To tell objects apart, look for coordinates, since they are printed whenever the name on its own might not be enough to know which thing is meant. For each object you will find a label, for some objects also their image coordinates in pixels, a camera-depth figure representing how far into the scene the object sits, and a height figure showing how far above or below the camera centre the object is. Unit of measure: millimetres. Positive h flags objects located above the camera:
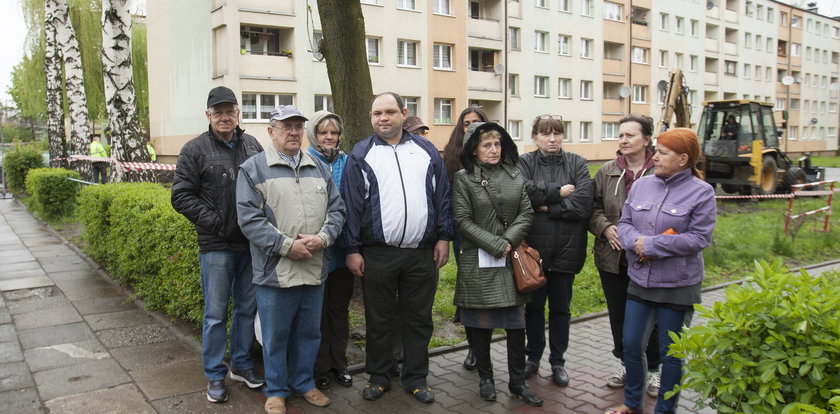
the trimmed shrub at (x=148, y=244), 5817 -996
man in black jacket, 4555 -432
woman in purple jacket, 3975 -557
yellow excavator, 18781 +128
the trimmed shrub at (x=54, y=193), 15328 -971
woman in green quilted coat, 4613 -667
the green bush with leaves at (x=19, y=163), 22797 -372
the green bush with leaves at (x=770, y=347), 2498 -805
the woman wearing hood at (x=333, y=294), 4984 -1122
